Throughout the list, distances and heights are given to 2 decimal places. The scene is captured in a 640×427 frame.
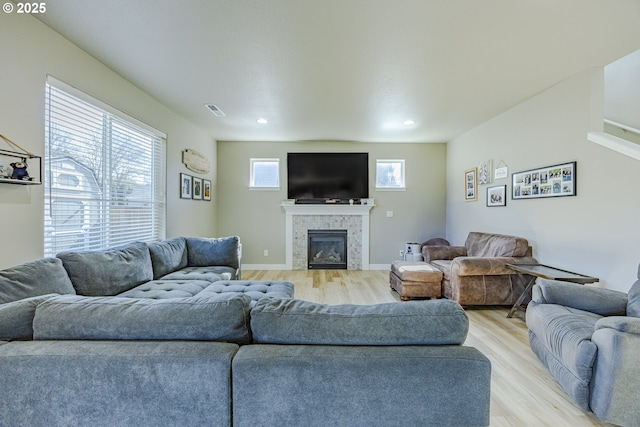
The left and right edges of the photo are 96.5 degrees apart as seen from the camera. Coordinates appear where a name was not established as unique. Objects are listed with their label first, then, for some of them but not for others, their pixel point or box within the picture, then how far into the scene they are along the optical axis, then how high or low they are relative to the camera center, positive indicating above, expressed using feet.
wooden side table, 8.26 -1.89
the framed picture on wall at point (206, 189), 16.42 +1.28
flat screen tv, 18.34 +2.35
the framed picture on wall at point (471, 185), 15.17 +1.53
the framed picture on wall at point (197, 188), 15.28 +1.23
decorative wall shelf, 6.06 +1.01
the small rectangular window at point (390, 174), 18.93 +2.56
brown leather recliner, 10.88 -2.48
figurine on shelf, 6.23 +0.86
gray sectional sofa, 3.08 -1.72
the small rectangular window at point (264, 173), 18.81 +2.53
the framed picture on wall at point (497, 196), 12.89 +0.82
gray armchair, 4.89 -2.52
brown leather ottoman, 12.19 -3.02
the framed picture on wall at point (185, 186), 13.90 +1.26
